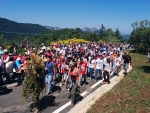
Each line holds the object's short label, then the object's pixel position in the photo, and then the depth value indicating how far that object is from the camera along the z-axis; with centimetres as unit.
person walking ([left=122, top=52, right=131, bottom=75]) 885
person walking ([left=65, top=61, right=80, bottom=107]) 501
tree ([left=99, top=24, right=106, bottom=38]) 7900
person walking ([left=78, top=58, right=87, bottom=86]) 708
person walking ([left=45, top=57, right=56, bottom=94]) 555
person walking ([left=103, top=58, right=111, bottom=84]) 737
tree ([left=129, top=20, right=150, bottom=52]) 2525
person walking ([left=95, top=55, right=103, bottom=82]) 776
